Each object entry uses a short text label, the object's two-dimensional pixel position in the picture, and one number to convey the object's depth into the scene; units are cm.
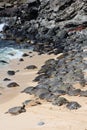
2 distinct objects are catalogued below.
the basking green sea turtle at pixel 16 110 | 1748
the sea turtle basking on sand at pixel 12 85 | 2273
